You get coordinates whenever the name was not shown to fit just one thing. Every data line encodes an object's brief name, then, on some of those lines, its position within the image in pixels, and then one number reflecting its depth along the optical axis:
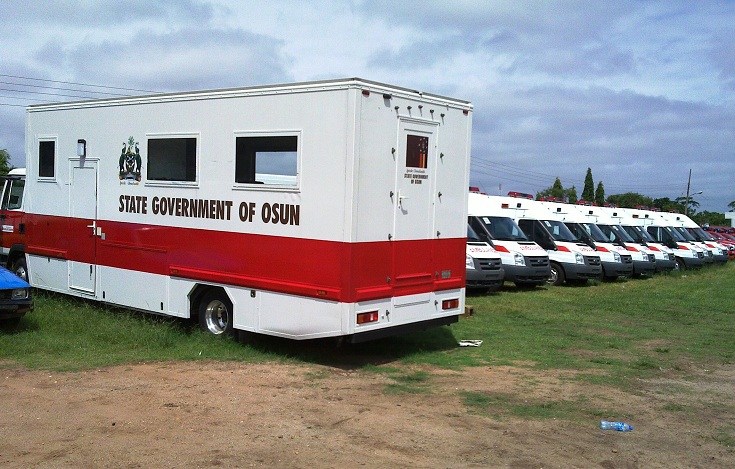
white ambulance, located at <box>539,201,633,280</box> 23.52
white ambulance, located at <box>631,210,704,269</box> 29.50
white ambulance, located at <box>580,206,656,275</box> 25.45
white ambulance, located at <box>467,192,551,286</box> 19.45
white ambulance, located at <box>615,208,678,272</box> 27.11
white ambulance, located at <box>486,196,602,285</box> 21.88
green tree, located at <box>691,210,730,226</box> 87.95
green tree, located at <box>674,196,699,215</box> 73.96
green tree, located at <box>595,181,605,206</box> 77.06
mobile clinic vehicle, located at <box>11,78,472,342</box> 9.31
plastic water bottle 7.49
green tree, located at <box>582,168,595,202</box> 77.91
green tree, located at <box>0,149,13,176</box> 39.69
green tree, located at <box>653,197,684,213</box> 68.44
